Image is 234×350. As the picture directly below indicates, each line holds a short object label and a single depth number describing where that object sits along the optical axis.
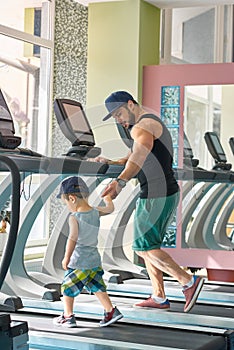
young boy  4.27
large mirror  7.78
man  4.70
